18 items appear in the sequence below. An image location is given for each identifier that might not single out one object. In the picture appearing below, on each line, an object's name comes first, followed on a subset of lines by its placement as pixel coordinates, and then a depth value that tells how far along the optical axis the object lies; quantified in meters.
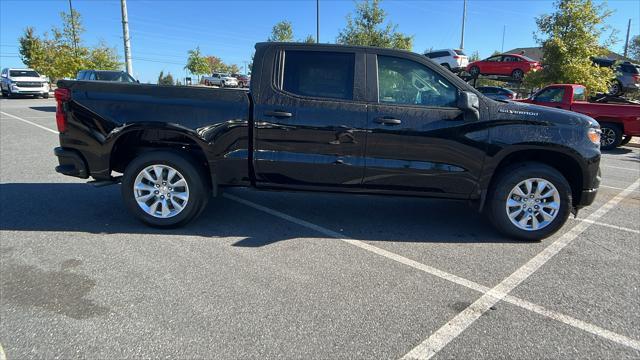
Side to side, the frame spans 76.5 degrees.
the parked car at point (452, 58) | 24.83
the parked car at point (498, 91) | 21.12
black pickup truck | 4.17
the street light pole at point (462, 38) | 36.50
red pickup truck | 11.03
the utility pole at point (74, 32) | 38.19
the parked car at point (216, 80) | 42.44
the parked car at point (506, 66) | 22.09
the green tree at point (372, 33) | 26.11
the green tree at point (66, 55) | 35.12
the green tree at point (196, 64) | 53.06
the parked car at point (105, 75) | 16.19
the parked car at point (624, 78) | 19.42
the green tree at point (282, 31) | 40.14
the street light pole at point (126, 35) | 18.17
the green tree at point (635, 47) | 67.81
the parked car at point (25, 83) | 26.81
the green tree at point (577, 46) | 16.62
